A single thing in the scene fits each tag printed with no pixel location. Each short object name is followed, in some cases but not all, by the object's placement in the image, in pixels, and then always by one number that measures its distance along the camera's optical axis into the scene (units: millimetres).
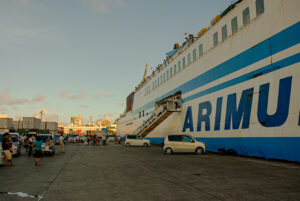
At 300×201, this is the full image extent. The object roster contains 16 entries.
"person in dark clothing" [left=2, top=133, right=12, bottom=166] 13820
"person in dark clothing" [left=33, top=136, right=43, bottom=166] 13562
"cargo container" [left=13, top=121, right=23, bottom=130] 54325
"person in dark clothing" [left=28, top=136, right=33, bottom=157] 20172
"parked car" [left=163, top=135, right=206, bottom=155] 20750
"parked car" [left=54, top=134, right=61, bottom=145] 45869
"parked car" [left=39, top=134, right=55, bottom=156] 19542
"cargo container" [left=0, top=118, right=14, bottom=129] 45881
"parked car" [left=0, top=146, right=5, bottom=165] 13300
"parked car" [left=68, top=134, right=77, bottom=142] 54156
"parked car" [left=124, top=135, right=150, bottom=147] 35906
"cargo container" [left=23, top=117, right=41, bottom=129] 54188
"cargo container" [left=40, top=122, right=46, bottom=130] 60772
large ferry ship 14023
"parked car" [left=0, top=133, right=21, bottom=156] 19261
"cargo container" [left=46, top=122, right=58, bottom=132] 61700
